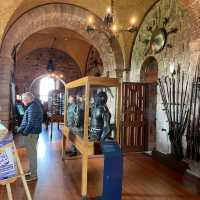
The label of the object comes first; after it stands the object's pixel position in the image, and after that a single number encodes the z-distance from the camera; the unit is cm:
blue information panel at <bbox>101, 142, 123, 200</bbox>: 336
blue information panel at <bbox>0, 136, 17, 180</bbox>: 261
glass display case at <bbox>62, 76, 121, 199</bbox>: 365
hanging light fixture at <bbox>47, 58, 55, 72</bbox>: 1297
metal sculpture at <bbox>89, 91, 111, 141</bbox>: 381
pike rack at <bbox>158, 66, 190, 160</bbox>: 530
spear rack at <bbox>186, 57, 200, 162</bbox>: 486
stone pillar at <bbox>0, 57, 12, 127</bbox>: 707
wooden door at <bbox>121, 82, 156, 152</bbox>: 700
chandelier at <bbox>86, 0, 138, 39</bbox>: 486
